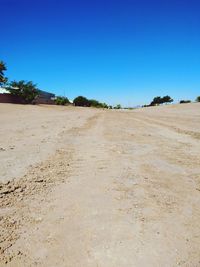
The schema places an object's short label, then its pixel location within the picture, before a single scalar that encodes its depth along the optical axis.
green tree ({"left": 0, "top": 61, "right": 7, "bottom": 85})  33.86
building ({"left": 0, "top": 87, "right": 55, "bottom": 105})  36.21
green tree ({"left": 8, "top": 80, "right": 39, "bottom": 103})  37.84
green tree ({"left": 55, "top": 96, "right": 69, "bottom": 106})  55.85
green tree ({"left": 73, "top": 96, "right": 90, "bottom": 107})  67.41
